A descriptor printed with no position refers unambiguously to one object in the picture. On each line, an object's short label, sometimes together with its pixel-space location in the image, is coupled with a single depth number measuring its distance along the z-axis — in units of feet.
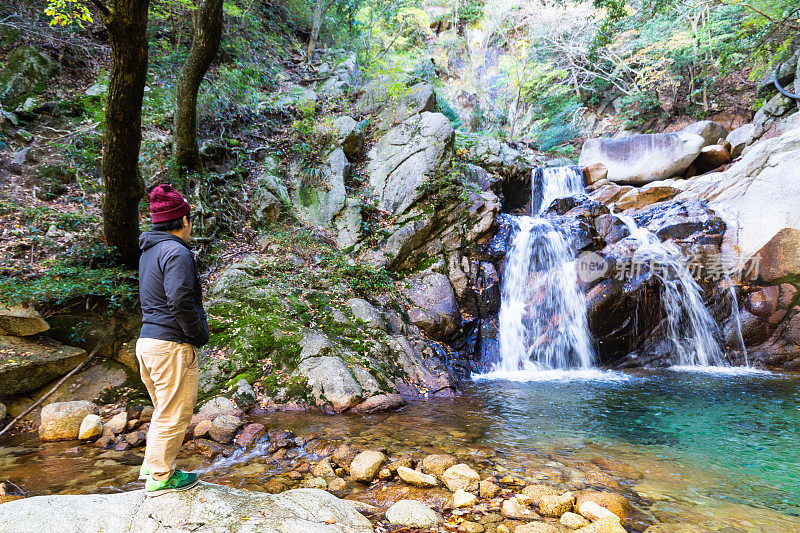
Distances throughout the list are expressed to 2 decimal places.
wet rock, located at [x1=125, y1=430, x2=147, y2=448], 12.58
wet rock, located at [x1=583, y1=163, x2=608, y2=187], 44.75
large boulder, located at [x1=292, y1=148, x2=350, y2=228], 30.58
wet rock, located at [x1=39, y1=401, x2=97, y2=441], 12.92
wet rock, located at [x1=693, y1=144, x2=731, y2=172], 41.45
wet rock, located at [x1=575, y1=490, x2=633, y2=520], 8.71
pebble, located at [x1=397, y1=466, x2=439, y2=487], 9.87
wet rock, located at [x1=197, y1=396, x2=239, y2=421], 14.33
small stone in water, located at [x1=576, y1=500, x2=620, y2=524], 8.34
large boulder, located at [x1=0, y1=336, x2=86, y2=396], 14.21
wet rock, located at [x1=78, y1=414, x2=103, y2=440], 12.92
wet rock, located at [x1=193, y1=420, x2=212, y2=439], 12.98
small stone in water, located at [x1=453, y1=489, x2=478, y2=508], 8.99
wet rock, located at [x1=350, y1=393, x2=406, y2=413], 15.95
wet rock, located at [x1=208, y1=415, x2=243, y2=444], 12.88
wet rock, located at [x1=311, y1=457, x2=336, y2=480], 10.76
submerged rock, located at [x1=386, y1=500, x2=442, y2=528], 8.18
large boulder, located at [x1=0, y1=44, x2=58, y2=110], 23.38
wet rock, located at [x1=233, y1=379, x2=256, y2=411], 15.56
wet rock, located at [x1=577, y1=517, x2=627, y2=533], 7.88
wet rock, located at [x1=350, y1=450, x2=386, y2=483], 10.42
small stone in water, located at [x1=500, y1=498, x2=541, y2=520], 8.60
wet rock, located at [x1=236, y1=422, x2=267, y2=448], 12.82
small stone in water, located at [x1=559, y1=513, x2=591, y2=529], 8.19
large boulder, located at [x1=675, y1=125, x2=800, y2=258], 29.45
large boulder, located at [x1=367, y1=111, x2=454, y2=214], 32.07
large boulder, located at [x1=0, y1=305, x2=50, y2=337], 14.80
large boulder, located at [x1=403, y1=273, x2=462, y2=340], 25.93
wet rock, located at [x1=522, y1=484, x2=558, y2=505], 9.18
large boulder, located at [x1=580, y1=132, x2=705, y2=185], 42.47
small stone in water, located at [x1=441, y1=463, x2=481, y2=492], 9.67
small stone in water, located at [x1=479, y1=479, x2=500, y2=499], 9.44
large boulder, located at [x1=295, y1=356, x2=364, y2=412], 16.10
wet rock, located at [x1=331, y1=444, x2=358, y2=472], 11.23
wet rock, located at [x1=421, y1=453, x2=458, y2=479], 10.63
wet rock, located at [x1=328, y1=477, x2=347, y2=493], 10.06
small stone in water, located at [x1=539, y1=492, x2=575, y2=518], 8.71
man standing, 7.45
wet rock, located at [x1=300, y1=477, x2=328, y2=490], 10.14
